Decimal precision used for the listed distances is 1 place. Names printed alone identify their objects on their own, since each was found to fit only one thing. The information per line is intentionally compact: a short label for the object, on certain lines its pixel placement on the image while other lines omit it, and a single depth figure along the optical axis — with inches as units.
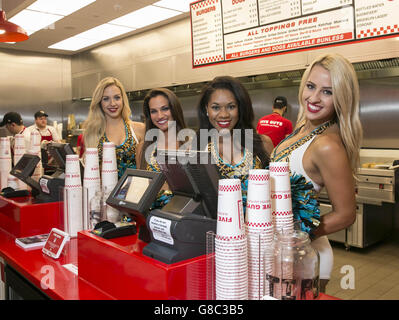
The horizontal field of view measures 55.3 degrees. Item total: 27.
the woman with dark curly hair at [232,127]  85.7
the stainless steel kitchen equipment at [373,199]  153.0
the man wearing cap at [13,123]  201.6
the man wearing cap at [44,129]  235.2
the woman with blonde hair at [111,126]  112.7
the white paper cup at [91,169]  69.3
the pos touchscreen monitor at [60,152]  82.0
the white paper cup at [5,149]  104.6
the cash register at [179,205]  44.6
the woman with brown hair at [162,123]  100.5
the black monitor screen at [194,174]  45.5
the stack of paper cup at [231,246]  38.8
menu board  105.9
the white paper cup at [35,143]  100.7
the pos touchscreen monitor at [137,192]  49.8
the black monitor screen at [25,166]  89.3
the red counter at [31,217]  79.7
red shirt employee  181.0
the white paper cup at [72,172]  71.5
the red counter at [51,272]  52.9
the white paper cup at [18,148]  106.3
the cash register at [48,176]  83.2
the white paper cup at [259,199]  40.8
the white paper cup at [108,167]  68.9
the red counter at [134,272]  42.7
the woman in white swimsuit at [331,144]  61.1
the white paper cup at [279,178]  44.1
